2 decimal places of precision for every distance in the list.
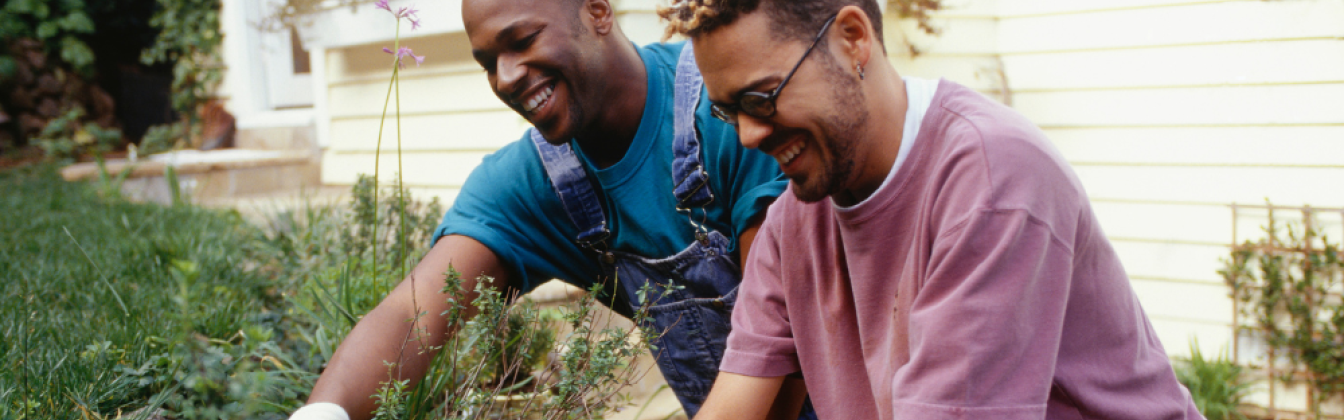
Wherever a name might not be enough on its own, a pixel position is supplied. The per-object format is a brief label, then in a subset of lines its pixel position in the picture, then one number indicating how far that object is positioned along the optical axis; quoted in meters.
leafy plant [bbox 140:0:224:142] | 7.22
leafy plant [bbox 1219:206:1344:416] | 3.93
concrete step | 5.71
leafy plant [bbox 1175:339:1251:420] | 4.02
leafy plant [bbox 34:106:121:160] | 7.95
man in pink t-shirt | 1.08
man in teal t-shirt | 1.89
